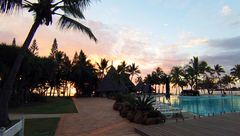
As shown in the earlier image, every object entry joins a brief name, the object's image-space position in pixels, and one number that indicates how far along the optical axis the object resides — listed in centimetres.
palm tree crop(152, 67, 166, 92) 4855
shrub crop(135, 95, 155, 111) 751
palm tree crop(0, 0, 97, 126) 651
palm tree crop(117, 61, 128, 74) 2894
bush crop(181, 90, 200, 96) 3068
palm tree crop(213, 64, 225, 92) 4695
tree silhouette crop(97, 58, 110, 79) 3622
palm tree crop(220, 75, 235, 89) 4818
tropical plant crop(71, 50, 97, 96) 3119
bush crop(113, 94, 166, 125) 695
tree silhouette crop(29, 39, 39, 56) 3225
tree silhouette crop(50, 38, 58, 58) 3497
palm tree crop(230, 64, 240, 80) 4386
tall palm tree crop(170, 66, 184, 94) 4522
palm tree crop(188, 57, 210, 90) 3789
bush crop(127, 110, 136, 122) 774
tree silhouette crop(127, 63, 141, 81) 4448
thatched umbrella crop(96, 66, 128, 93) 2600
